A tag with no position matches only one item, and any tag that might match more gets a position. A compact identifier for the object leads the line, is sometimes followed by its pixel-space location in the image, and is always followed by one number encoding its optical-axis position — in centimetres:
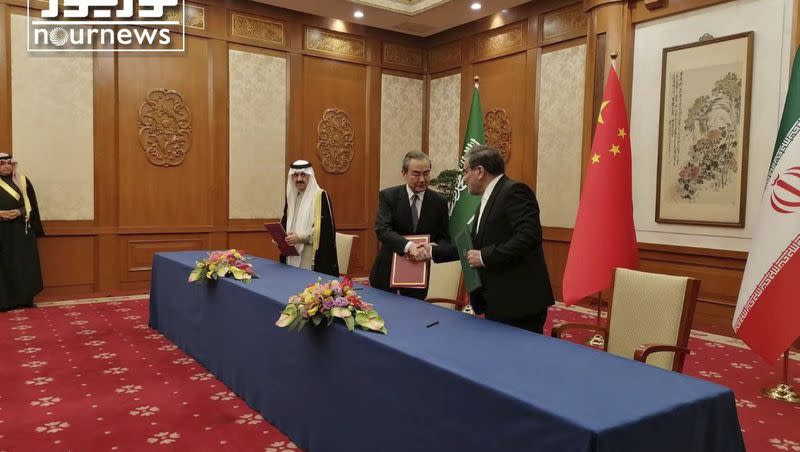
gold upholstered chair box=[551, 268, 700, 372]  271
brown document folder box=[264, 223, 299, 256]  417
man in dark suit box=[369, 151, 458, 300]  362
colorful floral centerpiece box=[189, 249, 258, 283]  371
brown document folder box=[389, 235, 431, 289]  335
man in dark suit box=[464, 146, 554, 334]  255
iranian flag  351
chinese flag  472
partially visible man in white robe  443
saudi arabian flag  584
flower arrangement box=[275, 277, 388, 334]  241
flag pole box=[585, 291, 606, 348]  492
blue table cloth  157
